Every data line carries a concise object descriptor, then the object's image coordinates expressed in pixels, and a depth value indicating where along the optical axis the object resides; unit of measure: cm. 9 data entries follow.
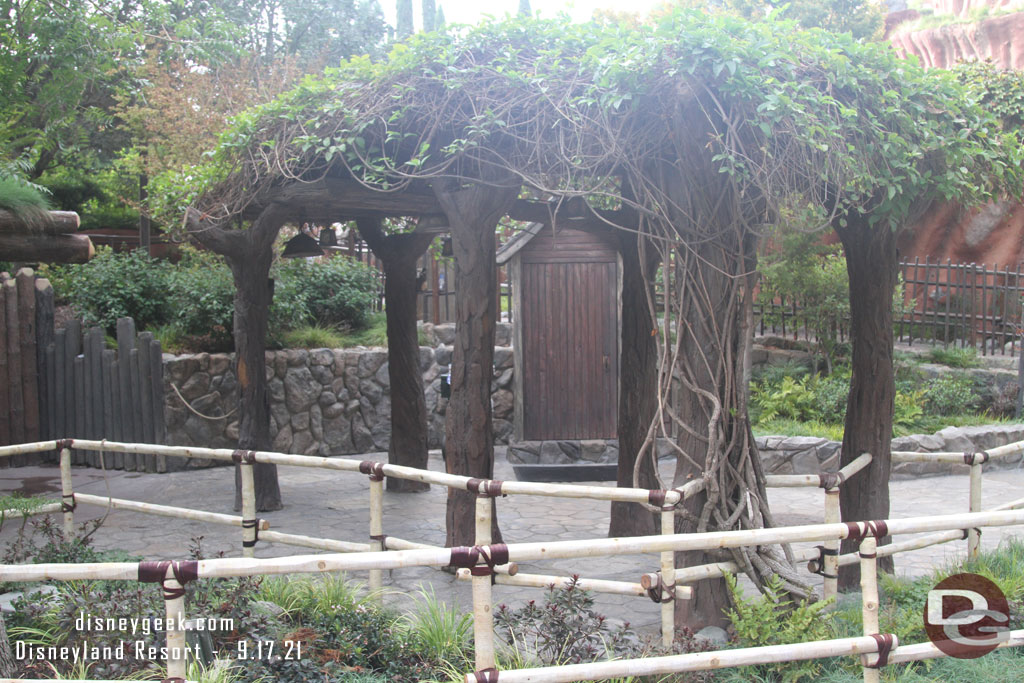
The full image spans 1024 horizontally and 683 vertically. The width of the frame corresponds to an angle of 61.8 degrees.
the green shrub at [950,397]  1063
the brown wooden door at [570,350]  1095
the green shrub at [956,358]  1141
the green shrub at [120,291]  1095
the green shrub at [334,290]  1196
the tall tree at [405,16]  2989
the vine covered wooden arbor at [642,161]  418
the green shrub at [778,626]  377
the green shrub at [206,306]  1060
